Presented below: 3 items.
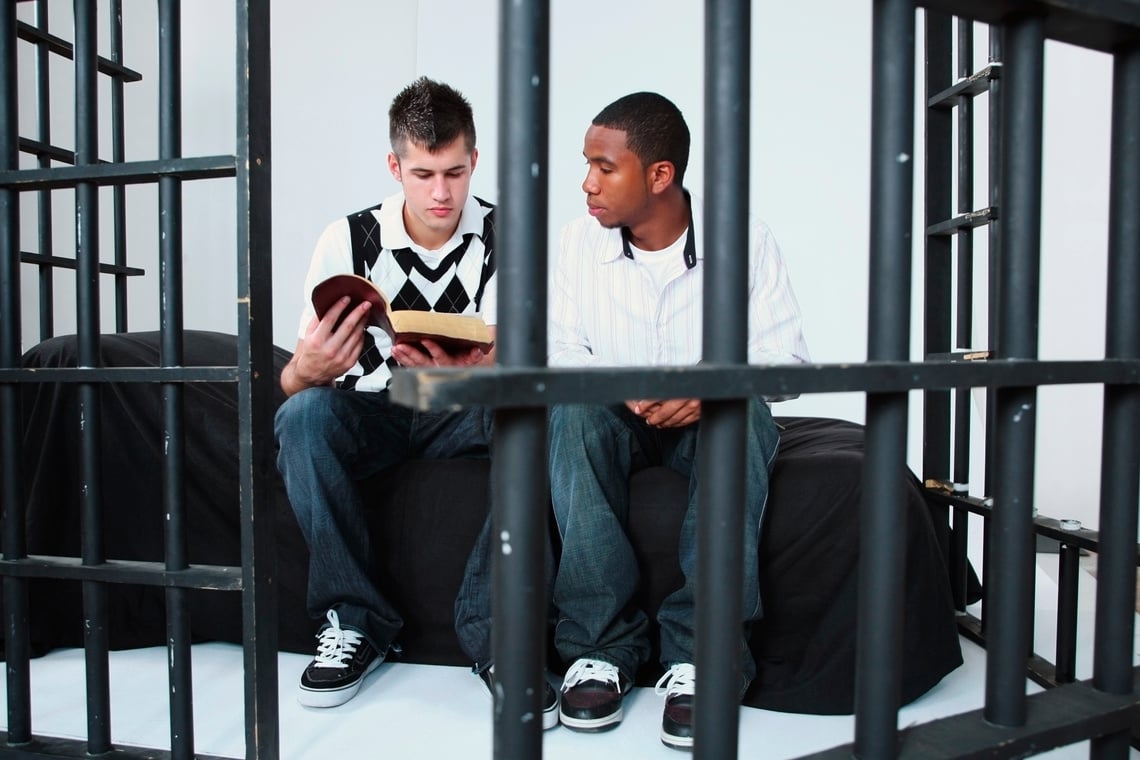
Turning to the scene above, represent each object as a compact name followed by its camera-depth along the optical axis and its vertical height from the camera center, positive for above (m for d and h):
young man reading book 1.24 -0.05
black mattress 1.22 -0.29
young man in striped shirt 1.20 -0.01
